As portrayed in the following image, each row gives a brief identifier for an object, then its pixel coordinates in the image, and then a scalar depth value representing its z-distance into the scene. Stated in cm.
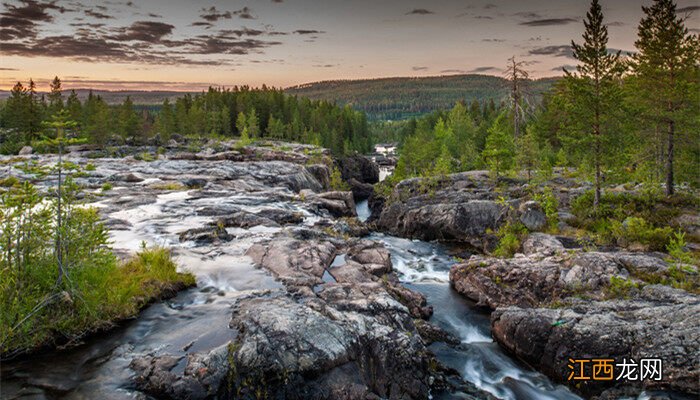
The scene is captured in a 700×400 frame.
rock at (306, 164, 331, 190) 5572
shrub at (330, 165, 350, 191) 5227
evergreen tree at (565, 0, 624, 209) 2512
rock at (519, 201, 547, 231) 2720
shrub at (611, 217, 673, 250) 2067
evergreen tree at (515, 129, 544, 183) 3769
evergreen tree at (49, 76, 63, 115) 8929
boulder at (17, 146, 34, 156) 6013
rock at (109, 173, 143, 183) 3869
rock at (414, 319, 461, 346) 1551
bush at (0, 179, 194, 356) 1041
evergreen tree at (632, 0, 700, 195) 2523
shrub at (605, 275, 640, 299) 1596
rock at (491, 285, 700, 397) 1174
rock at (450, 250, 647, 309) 1731
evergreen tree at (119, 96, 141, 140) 8412
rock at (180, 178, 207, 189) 3757
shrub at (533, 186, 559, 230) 2677
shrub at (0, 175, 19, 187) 3146
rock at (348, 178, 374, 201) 7450
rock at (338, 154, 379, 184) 9075
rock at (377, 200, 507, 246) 3059
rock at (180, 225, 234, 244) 2087
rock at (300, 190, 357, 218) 3356
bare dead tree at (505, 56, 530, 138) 4441
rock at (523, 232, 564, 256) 2170
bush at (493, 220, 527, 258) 2534
